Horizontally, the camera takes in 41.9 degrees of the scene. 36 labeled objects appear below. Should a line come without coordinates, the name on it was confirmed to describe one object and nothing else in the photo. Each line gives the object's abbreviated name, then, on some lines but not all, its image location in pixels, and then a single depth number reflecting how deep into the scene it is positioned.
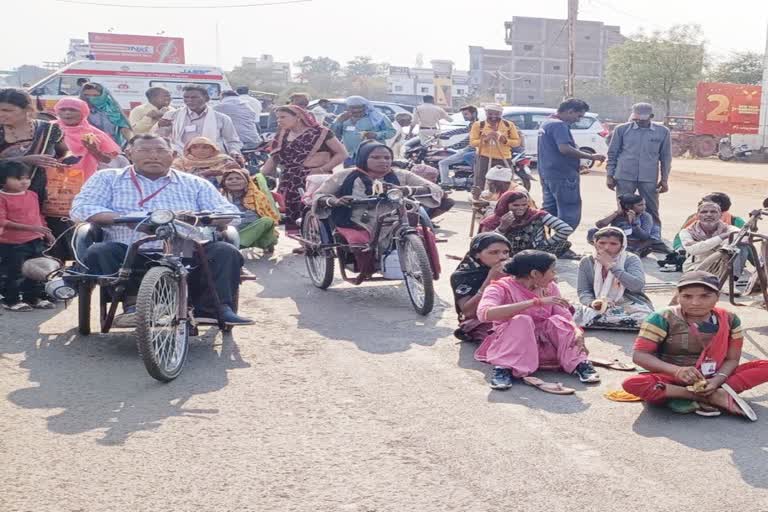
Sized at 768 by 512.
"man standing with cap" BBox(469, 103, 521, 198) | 13.98
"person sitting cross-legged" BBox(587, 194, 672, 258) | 10.41
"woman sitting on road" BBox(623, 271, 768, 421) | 5.03
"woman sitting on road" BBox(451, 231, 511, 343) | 6.59
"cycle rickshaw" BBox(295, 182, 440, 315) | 7.49
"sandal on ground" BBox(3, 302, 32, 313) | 7.68
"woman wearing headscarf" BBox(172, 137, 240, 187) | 9.75
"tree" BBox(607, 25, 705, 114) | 52.06
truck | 32.59
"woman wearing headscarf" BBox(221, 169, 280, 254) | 9.94
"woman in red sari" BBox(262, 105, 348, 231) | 10.90
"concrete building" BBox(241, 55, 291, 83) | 100.81
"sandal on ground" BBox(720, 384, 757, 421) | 4.94
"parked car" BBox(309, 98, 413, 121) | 25.80
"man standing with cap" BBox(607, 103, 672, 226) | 11.12
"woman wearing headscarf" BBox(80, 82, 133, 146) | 12.61
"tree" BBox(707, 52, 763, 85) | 54.19
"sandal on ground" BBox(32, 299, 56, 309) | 7.80
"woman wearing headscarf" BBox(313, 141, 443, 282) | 8.27
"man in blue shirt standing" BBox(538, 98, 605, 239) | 11.04
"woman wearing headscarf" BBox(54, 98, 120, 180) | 9.26
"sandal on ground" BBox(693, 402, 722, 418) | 5.01
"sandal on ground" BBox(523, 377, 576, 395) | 5.45
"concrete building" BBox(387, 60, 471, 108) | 75.94
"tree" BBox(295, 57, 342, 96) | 102.94
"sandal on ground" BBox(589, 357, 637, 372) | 6.01
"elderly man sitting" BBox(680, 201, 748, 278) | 8.16
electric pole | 32.19
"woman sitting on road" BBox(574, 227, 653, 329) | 7.00
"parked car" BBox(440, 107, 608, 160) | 24.29
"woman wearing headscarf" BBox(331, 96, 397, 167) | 13.69
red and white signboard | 45.59
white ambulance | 24.55
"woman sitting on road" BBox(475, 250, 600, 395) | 5.71
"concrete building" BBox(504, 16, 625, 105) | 90.50
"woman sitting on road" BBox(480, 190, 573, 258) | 8.46
